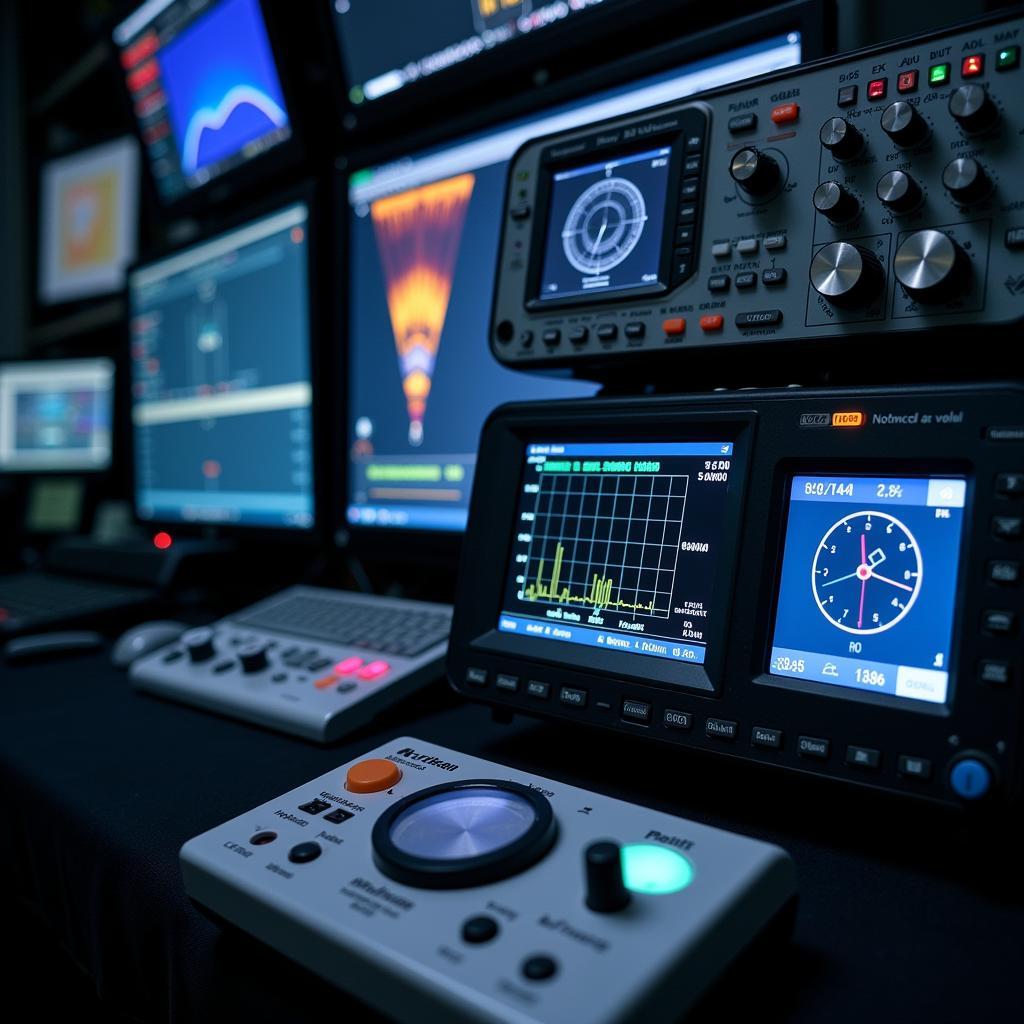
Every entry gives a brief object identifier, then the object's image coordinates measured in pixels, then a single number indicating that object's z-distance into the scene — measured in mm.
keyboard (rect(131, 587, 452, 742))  698
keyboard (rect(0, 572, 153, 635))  1120
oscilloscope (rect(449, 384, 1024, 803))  404
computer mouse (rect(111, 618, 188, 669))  958
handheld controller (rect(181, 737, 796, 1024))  309
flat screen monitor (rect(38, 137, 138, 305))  2316
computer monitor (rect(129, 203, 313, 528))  1182
